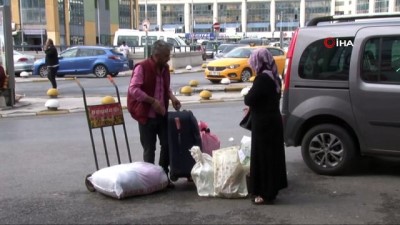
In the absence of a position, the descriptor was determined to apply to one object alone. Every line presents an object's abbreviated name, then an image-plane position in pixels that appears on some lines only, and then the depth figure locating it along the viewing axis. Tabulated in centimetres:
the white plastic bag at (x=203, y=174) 579
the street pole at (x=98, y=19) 8725
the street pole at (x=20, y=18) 7269
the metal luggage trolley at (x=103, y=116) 610
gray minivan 625
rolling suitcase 593
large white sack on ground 569
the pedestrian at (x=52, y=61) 1719
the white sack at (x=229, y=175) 565
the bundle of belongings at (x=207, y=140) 629
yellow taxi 2119
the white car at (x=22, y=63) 2681
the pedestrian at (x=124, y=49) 3422
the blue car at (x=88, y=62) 2539
